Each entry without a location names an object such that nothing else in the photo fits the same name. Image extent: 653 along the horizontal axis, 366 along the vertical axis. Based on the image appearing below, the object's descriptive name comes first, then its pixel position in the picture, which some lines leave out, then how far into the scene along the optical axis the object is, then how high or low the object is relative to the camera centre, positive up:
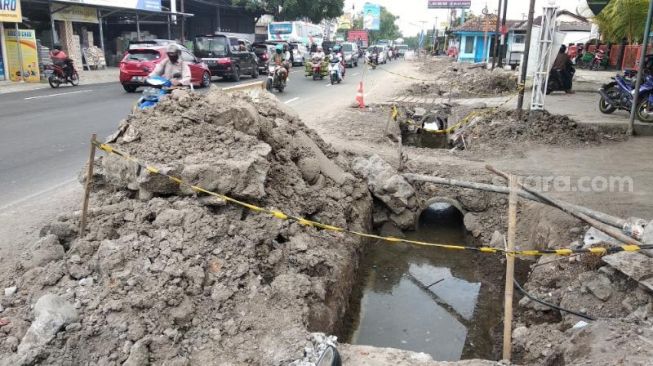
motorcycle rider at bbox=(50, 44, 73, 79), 18.25 -0.74
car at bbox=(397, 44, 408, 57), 70.39 +0.06
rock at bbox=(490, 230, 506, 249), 6.31 -2.30
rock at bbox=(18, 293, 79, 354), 3.10 -1.72
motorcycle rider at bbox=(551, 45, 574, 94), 15.84 -0.49
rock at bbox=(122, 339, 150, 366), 3.08 -1.87
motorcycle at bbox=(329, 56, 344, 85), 22.41 -1.01
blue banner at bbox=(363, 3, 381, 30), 81.06 +4.98
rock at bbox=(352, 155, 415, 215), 7.07 -1.87
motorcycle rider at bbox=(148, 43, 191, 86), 8.45 -0.43
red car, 16.22 -0.69
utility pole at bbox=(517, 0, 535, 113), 11.10 -0.15
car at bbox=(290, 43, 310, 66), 36.22 -0.52
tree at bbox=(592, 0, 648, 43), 21.50 +1.60
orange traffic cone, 13.84 -1.38
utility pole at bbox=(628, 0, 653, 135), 9.65 -0.35
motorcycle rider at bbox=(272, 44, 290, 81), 17.39 -0.60
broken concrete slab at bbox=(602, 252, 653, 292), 3.98 -1.66
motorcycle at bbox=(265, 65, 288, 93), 17.38 -1.04
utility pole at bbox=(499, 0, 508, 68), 23.25 +1.09
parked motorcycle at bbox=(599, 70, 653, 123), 10.80 -0.89
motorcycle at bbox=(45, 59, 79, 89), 18.00 -1.23
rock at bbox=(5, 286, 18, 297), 3.63 -1.76
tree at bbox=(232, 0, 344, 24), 43.09 +3.29
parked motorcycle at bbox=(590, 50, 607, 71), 28.56 -0.28
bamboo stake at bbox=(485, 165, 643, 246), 4.33 -1.51
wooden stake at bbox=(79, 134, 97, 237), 4.28 -1.28
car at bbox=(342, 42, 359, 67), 37.46 -0.36
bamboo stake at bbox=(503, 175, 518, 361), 3.98 -1.79
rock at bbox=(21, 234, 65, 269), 3.98 -1.66
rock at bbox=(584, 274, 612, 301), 4.27 -1.92
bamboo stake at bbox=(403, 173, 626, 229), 4.83 -1.53
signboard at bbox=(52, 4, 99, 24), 24.08 +1.30
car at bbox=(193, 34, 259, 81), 21.08 -0.43
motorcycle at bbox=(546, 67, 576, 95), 16.53 -0.87
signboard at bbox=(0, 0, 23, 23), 18.72 +0.98
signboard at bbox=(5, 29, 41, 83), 19.45 -0.61
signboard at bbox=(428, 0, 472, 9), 58.38 +5.25
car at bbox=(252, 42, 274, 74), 27.70 -0.45
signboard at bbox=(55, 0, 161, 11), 23.65 +1.88
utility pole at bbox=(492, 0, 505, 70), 24.16 +0.44
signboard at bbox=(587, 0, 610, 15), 12.67 +1.24
